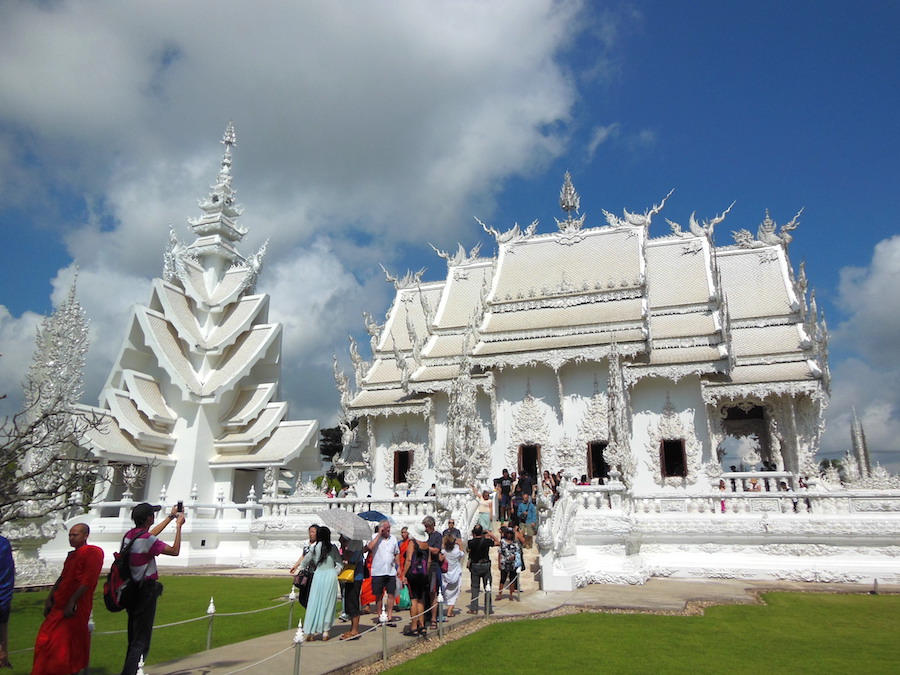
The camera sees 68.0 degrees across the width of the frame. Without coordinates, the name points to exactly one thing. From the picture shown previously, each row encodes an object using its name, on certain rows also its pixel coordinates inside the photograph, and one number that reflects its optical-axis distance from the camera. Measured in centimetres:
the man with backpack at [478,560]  826
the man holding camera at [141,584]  451
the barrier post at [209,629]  568
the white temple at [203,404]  1816
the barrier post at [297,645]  467
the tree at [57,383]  1355
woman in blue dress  647
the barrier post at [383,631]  598
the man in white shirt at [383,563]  726
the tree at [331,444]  4253
